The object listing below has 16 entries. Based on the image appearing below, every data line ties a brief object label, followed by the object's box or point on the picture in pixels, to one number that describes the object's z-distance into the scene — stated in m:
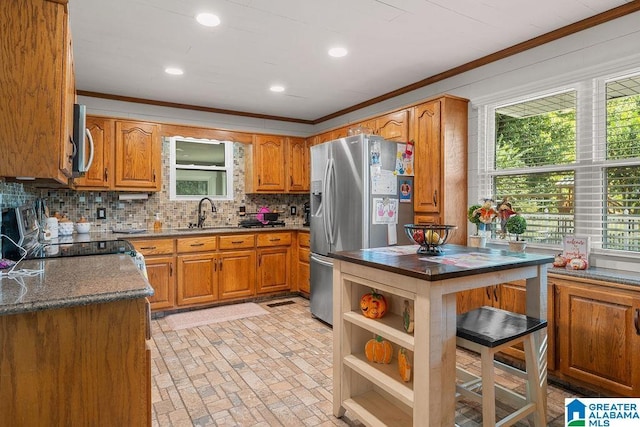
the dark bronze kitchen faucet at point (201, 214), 4.88
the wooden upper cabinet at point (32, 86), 1.50
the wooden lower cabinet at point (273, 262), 4.77
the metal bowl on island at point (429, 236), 2.11
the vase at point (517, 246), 2.39
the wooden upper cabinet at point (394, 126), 3.66
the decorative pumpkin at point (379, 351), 2.08
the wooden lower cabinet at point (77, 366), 1.27
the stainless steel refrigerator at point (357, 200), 3.42
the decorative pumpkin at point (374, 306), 2.05
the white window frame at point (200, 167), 4.82
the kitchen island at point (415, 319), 1.63
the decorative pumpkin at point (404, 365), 1.86
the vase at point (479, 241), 2.59
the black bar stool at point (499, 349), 1.72
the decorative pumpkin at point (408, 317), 1.83
